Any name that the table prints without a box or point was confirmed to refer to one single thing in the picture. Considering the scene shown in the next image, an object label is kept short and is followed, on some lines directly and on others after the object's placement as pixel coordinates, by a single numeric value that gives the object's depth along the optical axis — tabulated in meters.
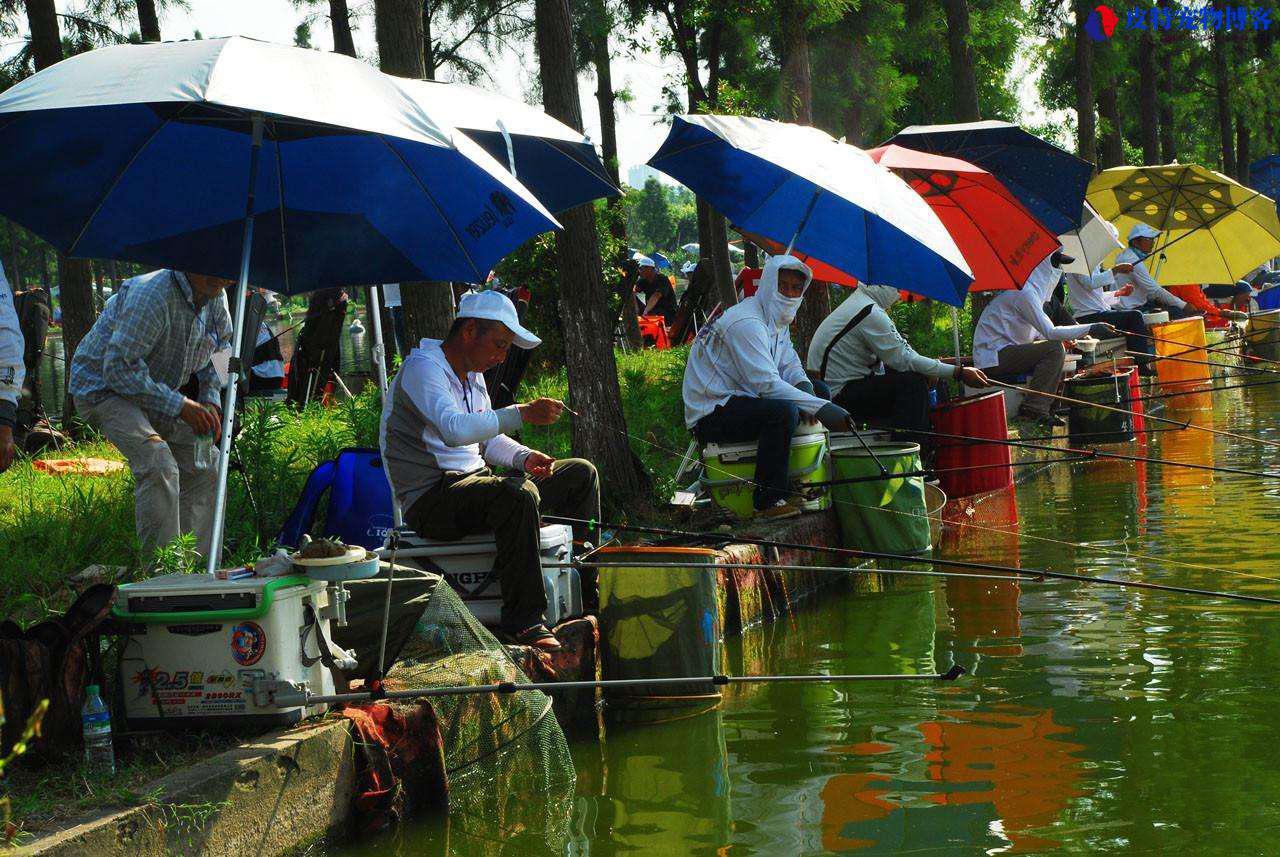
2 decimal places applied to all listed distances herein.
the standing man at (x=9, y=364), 10.16
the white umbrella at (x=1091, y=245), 29.64
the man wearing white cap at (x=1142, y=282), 35.22
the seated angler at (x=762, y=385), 16.55
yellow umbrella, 34.03
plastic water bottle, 8.58
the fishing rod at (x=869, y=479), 16.33
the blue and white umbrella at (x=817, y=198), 16.70
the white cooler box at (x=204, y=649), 9.03
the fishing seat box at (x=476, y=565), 12.11
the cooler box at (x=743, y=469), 16.87
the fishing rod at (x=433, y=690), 8.22
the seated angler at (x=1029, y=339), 24.89
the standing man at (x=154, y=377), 12.51
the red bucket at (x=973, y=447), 20.14
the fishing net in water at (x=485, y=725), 10.59
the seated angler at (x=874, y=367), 19.67
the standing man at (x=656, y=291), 47.00
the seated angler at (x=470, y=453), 11.70
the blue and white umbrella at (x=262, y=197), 11.90
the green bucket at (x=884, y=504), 17.03
